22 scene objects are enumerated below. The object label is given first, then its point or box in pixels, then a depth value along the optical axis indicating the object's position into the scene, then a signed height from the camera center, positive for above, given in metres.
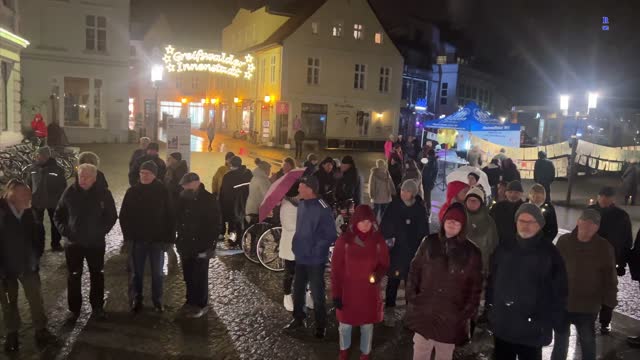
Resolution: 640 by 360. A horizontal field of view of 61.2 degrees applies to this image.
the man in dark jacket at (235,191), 9.23 -1.11
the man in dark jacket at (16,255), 5.14 -1.34
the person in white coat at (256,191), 8.54 -1.01
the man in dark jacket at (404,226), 6.49 -1.10
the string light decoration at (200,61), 17.34 +2.09
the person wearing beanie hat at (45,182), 8.57 -1.06
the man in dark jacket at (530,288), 3.93 -1.06
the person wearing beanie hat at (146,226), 6.07 -1.17
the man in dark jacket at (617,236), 6.39 -1.07
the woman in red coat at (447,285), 4.07 -1.12
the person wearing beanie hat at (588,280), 4.87 -1.22
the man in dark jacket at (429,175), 14.58 -1.04
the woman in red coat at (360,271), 4.87 -1.24
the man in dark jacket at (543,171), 14.23 -0.74
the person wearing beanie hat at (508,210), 6.81 -0.89
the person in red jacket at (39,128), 18.72 -0.43
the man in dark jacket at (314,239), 5.70 -1.15
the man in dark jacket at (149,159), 9.66 -0.75
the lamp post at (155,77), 22.39 +1.91
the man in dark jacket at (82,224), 5.89 -1.15
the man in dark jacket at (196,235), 6.24 -1.28
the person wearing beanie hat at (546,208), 6.86 -0.91
